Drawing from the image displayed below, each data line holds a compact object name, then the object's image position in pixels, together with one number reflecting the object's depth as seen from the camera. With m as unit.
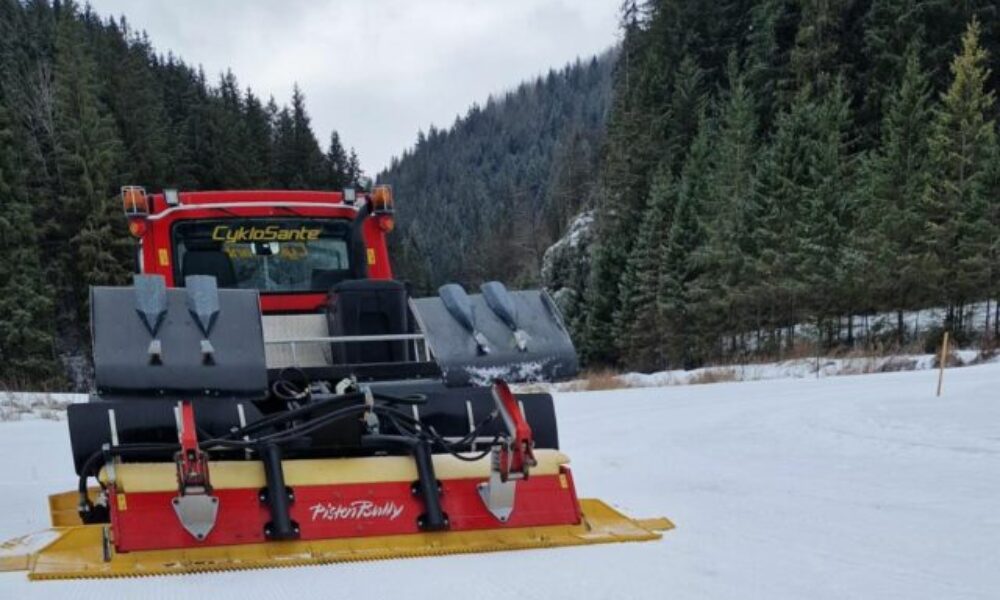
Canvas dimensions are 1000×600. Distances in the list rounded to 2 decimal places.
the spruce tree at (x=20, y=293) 28.02
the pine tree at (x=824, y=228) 28.33
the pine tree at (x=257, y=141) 58.01
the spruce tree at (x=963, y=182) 25.22
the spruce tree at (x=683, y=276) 35.12
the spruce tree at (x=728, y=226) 32.09
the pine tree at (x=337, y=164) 68.56
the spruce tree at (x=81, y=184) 34.84
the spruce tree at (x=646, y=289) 36.97
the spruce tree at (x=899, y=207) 26.47
